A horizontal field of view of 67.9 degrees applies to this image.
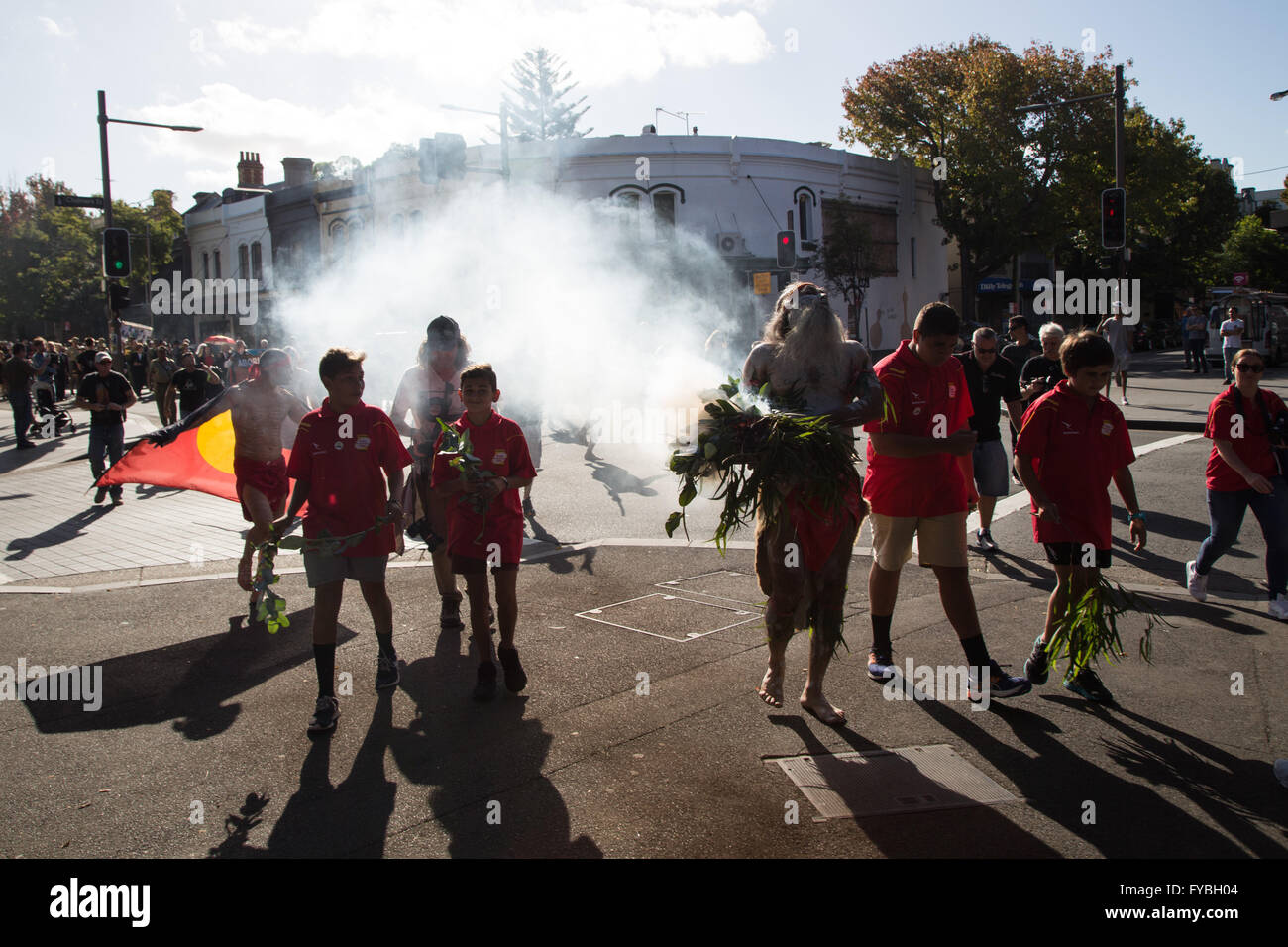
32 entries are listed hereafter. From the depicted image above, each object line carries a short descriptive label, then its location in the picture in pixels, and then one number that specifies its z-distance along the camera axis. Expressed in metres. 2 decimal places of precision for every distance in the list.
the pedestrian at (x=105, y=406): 11.41
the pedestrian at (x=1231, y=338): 19.18
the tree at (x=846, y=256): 35.41
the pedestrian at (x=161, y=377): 17.69
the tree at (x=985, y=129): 37.47
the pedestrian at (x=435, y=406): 5.96
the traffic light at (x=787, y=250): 19.60
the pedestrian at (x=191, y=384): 13.97
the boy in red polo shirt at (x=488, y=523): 4.67
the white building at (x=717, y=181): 32.44
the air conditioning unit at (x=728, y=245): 32.97
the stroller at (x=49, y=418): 19.19
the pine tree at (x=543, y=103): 51.03
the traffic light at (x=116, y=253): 17.42
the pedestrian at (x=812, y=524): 4.29
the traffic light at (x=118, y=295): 17.56
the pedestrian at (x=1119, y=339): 16.28
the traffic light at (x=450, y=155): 25.52
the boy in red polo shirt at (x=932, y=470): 4.45
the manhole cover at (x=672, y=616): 5.71
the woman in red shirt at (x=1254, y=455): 5.80
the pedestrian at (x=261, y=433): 6.22
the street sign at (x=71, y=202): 17.08
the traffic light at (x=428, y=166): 24.83
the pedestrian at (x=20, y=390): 16.55
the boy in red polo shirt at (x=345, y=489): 4.57
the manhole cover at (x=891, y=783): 3.51
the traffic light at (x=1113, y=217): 17.91
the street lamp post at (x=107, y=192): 19.06
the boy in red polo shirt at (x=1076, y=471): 4.45
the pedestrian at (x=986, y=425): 7.50
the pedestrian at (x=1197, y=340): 23.75
